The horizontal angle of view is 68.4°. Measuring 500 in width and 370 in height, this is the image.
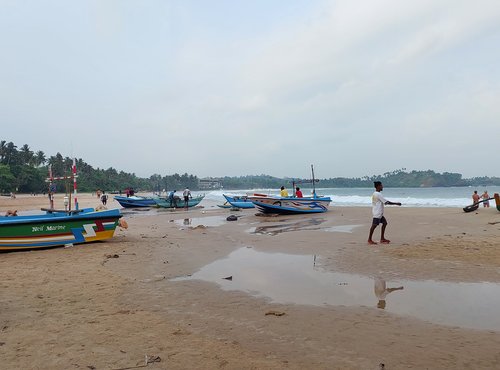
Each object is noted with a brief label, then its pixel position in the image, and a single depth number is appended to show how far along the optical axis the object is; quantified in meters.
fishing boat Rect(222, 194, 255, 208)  32.62
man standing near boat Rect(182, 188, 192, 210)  34.53
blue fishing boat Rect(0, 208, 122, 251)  10.96
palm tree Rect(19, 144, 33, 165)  81.12
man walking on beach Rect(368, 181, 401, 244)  11.18
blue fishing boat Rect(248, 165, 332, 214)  23.23
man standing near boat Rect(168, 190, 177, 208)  35.03
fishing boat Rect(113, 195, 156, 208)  38.88
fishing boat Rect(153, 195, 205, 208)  35.31
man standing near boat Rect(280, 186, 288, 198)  23.92
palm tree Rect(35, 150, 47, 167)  88.50
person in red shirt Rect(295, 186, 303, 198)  24.75
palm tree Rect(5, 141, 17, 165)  79.12
